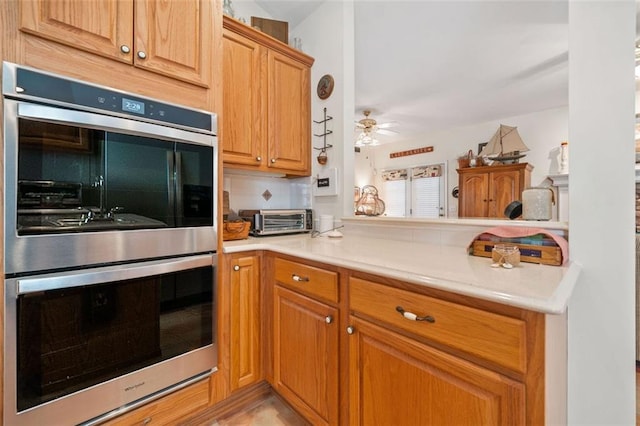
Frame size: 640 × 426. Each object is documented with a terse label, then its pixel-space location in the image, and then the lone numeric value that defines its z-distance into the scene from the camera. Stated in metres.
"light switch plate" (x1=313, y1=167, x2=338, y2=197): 2.00
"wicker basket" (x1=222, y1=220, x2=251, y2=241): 1.66
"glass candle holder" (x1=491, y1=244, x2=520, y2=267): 0.94
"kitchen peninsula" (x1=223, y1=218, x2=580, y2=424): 0.67
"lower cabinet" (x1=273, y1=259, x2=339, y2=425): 1.16
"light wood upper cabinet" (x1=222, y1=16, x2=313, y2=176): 1.75
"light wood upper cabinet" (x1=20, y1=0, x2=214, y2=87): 0.98
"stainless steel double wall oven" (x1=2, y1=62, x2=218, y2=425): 0.92
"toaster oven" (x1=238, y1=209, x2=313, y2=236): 1.85
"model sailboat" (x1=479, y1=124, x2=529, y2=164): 4.35
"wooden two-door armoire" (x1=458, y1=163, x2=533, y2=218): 4.43
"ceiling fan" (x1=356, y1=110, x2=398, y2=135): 4.63
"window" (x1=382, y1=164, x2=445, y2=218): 6.05
